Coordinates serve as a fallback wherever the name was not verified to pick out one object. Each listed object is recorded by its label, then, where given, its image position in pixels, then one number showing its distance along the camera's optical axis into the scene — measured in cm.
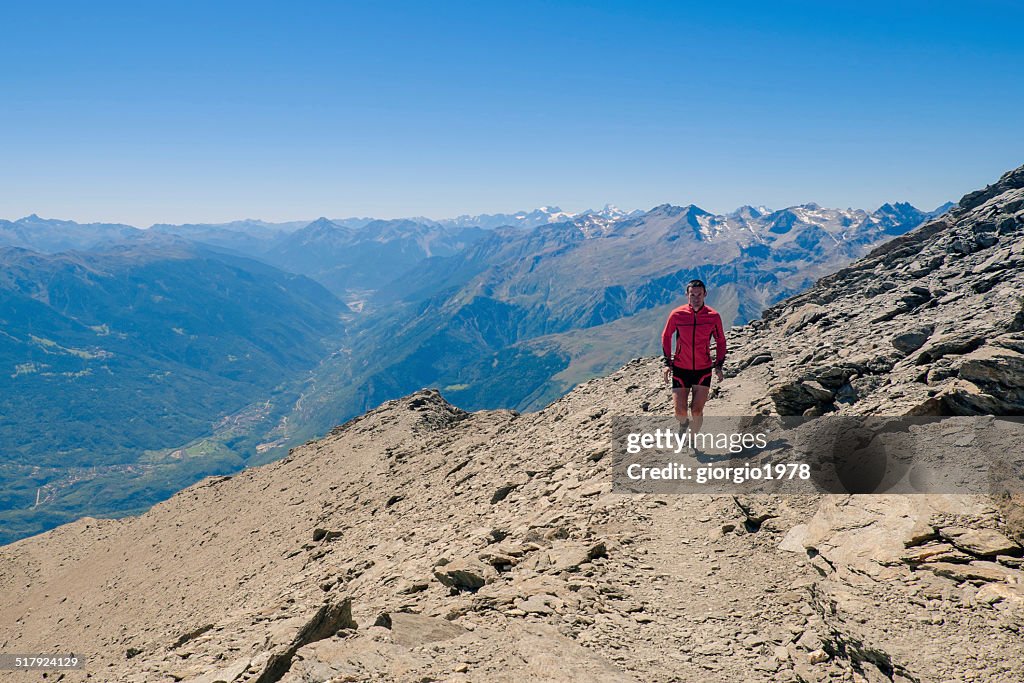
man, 1647
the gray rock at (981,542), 1004
